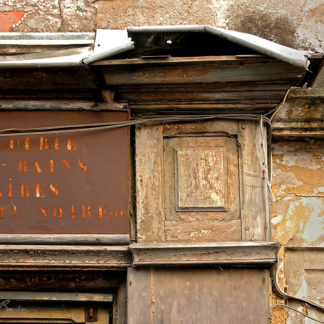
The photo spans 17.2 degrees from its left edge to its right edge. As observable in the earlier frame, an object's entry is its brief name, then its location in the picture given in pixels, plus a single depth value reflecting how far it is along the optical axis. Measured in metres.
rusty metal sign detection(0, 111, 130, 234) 5.81
